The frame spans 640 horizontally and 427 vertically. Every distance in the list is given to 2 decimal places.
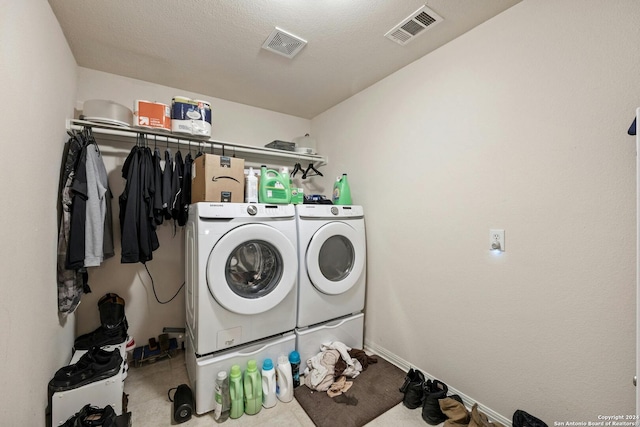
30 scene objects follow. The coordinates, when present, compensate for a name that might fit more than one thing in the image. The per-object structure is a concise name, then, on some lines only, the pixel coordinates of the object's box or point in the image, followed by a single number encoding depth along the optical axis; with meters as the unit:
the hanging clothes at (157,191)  1.81
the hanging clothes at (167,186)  1.86
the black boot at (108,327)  1.73
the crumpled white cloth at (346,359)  1.81
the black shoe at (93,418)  1.21
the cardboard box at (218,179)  1.62
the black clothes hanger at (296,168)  2.53
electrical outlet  1.39
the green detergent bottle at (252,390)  1.48
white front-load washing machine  1.45
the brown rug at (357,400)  1.46
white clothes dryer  1.80
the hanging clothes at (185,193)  1.94
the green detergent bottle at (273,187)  1.79
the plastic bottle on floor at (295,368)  1.70
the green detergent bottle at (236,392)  1.46
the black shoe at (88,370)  1.29
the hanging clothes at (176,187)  1.91
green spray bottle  2.23
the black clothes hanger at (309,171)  2.65
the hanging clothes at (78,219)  1.46
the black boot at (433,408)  1.44
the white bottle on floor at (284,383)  1.58
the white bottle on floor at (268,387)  1.54
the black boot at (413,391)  1.56
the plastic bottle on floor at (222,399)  1.43
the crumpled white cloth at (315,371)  1.68
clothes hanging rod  1.67
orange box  1.73
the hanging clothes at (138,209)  1.70
